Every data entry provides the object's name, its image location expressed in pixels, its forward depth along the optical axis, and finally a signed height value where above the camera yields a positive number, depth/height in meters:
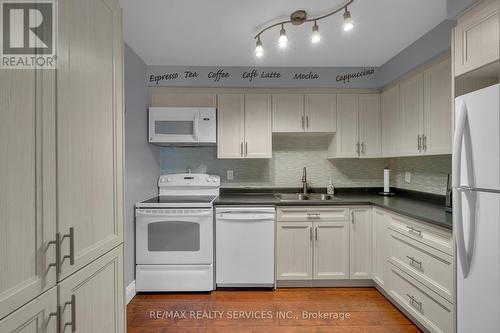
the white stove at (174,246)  2.47 -0.77
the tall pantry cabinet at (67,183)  0.71 -0.05
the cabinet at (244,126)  2.88 +0.48
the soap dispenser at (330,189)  3.12 -0.28
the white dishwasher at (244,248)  2.54 -0.82
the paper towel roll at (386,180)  3.01 -0.17
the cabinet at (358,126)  2.95 +0.47
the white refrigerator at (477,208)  1.18 -0.22
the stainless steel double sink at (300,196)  3.05 -0.36
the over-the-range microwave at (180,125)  2.74 +0.47
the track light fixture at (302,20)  1.83 +1.13
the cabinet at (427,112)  2.04 +0.48
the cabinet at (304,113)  2.93 +0.63
